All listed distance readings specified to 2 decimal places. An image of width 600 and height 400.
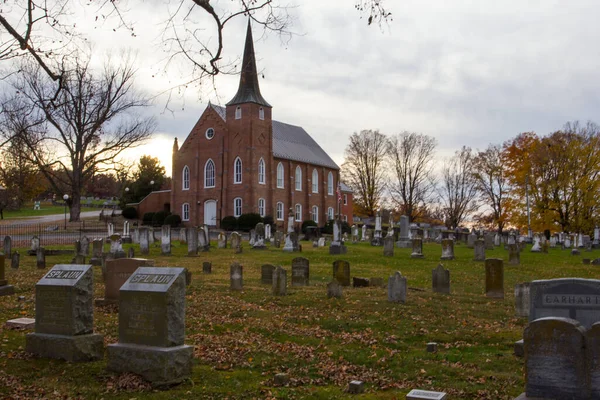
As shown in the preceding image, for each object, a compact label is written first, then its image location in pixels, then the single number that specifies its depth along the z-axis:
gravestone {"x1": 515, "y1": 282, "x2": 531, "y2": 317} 12.44
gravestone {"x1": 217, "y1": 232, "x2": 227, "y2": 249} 33.63
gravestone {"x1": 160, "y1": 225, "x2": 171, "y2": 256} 28.70
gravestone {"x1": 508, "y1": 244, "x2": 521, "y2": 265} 25.41
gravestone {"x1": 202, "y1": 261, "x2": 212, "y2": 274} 20.41
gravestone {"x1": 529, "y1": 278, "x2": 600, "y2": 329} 8.52
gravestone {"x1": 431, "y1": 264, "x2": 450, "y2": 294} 16.19
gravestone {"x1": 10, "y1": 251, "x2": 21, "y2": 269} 21.89
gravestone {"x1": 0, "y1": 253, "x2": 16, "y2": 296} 14.94
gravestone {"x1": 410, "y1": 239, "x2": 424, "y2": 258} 28.33
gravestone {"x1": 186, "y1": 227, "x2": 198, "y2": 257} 27.94
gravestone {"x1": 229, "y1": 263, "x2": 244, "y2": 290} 15.96
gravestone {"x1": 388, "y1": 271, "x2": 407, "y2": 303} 13.82
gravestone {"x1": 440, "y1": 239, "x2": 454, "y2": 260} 27.39
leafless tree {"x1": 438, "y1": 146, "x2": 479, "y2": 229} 69.75
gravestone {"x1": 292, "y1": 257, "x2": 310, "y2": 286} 17.25
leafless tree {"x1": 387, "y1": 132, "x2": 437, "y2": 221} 70.94
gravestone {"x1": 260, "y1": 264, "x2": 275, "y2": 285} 17.76
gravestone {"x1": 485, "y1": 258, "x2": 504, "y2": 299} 15.43
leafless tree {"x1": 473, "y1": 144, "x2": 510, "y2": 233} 64.38
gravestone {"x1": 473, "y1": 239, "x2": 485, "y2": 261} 27.11
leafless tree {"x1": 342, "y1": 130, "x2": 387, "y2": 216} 73.81
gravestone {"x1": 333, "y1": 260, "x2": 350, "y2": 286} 17.22
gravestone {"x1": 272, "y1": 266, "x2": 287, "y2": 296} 14.96
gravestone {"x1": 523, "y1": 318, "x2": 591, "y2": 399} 6.17
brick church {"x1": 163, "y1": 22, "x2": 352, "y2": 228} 57.16
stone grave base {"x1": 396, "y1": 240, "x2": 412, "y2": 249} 36.34
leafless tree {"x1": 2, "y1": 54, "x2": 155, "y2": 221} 44.28
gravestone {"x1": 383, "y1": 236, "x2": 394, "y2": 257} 29.14
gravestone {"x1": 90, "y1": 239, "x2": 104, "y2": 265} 24.16
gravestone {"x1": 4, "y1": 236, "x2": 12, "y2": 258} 26.25
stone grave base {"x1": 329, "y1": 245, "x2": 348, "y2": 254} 30.12
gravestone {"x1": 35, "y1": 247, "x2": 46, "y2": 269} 22.00
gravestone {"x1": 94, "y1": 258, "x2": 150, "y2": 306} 12.43
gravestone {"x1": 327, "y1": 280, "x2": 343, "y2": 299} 14.38
